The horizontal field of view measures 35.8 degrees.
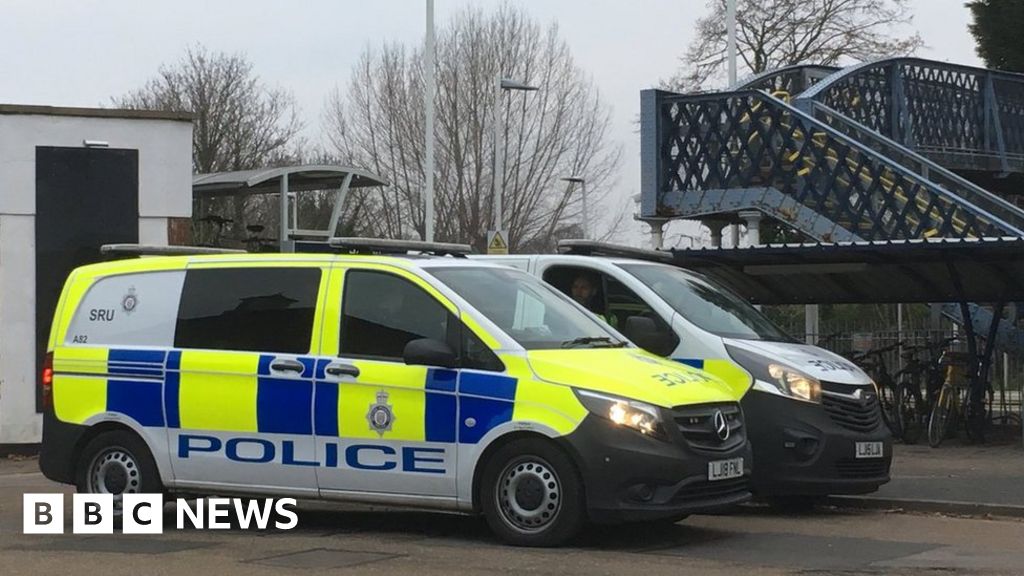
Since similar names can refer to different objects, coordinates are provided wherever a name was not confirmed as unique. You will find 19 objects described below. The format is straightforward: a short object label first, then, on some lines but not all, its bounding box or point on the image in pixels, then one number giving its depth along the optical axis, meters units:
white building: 18.73
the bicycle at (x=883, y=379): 18.77
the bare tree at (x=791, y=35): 43.97
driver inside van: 12.61
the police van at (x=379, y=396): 9.78
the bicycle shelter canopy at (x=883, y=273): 16.89
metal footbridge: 22.03
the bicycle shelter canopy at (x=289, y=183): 24.38
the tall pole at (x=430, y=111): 30.33
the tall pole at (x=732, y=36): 26.78
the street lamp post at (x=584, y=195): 43.65
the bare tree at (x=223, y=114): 47.50
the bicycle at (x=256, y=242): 25.80
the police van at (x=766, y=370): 11.90
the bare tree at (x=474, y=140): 44.41
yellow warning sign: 26.19
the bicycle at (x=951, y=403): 17.92
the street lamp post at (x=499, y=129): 31.97
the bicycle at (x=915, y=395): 18.67
